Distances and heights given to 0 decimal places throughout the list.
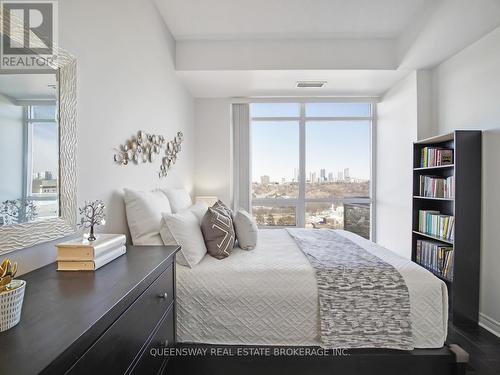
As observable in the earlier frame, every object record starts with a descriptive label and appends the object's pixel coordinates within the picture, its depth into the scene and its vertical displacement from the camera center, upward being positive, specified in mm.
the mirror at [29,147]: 926 +144
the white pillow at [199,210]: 2146 -217
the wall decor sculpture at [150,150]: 1885 +302
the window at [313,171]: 4355 +247
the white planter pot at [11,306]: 624 -301
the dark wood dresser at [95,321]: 549 -347
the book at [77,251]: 1051 -268
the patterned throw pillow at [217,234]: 1876 -357
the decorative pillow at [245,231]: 2111 -370
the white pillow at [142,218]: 1737 -227
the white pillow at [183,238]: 1703 -348
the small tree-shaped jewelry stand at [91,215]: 1266 -156
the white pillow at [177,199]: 2388 -134
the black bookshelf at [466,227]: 2309 -353
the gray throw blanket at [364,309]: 1540 -725
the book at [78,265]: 1048 -323
